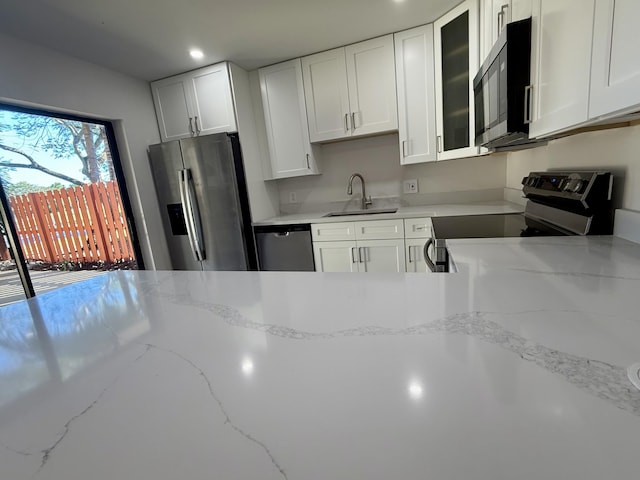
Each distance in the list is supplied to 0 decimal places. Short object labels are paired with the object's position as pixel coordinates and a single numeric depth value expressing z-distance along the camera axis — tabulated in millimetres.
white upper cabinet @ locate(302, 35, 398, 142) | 2426
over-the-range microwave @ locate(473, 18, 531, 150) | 1228
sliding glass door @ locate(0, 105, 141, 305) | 1919
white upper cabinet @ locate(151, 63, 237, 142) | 2588
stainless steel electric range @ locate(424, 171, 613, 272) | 1180
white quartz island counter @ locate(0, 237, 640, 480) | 320
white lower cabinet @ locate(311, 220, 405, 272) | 2383
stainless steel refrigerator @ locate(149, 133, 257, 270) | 2531
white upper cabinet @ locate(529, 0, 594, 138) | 884
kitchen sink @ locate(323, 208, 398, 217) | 2777
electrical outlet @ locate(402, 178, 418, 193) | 2807
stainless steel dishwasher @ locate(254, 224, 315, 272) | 2607
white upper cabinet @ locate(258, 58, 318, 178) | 2666
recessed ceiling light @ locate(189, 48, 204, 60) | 2281
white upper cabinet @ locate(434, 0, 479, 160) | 2029
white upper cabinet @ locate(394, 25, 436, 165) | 2299
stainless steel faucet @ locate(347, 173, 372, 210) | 2873
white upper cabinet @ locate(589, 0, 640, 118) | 689
